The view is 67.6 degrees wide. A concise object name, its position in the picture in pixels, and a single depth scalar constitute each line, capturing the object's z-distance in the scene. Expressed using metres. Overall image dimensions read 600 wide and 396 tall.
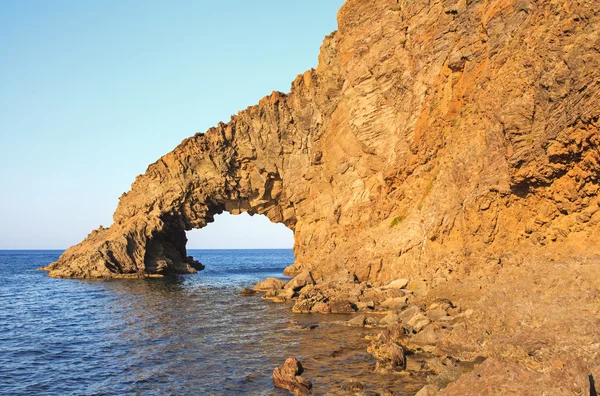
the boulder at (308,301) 33.47
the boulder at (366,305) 32.06
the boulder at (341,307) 31.95
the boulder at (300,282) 42.16
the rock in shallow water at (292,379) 16.92
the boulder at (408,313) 25.53
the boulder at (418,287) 31.88
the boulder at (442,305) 25.97
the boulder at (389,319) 26.26
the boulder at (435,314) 24.64
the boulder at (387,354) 18.62
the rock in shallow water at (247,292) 44.53
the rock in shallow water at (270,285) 45.52
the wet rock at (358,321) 27.48
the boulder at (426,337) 21.31
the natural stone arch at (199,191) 62.12
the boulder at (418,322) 23.72
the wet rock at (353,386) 16.59
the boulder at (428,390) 14.15
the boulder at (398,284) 34.16
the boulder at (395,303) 30.63
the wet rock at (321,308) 32.59
